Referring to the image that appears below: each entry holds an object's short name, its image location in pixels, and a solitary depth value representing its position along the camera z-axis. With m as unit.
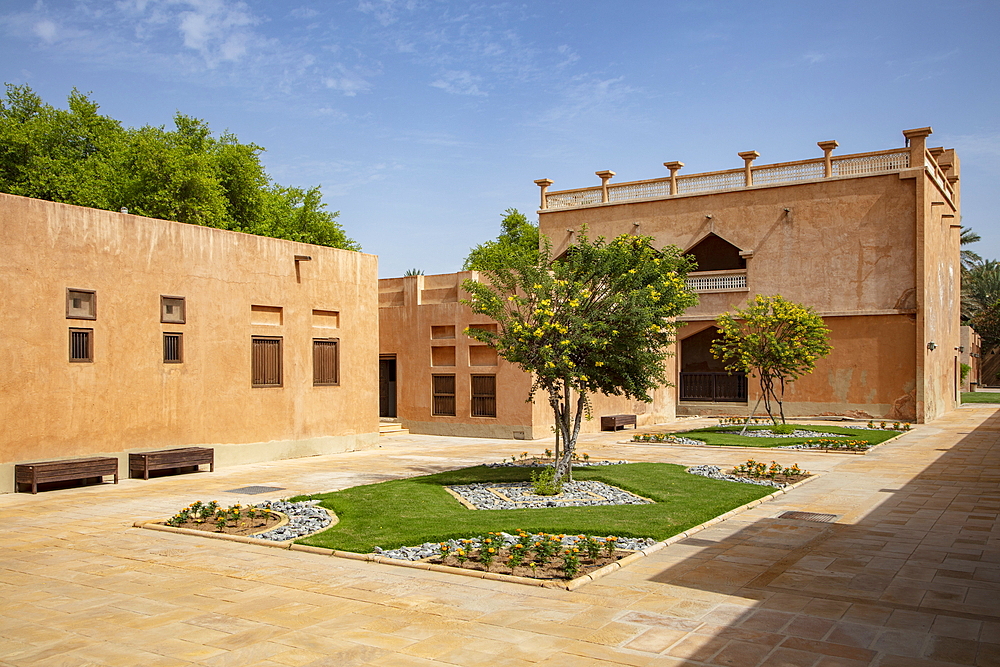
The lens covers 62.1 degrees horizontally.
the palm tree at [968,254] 53.91
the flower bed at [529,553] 8.62
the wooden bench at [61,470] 14.37
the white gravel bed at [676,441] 23.56
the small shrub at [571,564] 8.34
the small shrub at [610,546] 9.15
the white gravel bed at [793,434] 24.84
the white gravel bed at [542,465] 17.61
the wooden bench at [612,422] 28.05
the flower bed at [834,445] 20.78
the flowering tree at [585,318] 13.50
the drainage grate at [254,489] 14.65
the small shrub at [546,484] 13.60
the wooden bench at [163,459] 16.33
